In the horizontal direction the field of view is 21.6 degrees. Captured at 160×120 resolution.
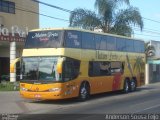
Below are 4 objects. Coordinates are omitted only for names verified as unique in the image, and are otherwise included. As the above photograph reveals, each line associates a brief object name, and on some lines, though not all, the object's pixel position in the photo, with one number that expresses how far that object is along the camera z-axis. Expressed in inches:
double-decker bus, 802.2
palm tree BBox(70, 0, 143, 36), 1421.0
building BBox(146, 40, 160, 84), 1684.3
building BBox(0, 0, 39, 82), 1378.6
